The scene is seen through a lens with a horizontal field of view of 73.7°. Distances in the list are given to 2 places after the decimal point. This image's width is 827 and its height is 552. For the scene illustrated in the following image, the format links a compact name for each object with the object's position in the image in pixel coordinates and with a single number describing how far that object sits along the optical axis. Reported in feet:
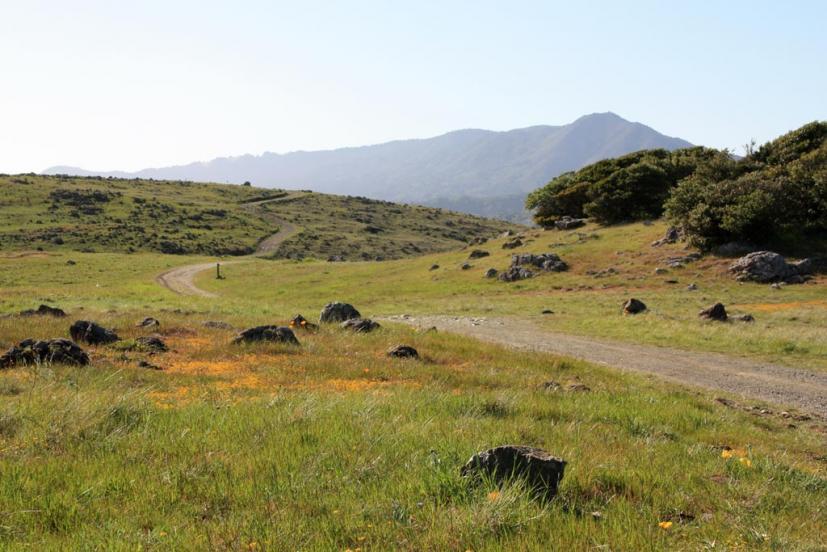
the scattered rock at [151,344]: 51.90
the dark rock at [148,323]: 67.59
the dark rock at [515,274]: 148.17
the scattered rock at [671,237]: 149.28
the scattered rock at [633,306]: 92.22
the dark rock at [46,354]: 40.91
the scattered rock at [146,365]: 43.09
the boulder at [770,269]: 114.52
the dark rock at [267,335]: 56.95
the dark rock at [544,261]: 149.07
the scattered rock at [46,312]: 76.18
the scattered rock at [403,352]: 53.47
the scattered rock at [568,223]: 207.29
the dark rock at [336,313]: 84.37
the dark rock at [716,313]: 81.05
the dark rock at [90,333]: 53.78
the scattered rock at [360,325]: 71.90
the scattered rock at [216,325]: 72.02
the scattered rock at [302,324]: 72.90
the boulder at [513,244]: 196.44
